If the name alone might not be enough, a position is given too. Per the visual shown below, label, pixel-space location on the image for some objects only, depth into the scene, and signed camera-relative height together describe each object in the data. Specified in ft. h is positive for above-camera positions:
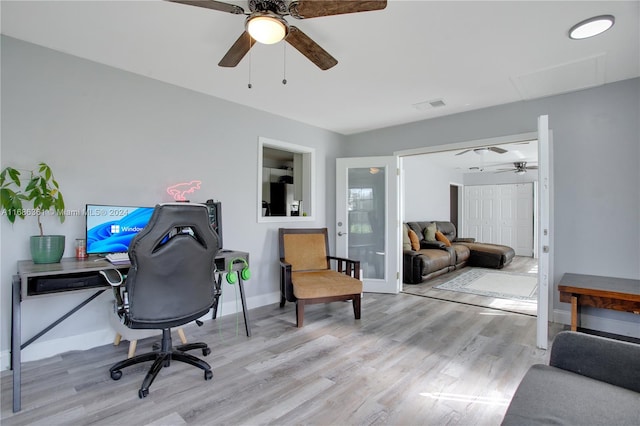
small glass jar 8.29 -0.93
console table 7.98 -2.09
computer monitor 8.39 -0.31
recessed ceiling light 6.77 +4.28
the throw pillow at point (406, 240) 18.20 -1.51
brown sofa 16.99 -2.51
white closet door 27.22 +0.00
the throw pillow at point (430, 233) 21.49 -1.26
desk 6.08 -1.46
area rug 14.65 -3.72
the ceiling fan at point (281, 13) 5.19 +3.55
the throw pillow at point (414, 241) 18.79 -1.59
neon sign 10.39 +0.87
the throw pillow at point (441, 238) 21.75 -1.63
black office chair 6.22 -1.27
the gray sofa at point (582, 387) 3.54 -2.27
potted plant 7.08 +0.30
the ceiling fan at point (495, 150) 17.52 +3.78
